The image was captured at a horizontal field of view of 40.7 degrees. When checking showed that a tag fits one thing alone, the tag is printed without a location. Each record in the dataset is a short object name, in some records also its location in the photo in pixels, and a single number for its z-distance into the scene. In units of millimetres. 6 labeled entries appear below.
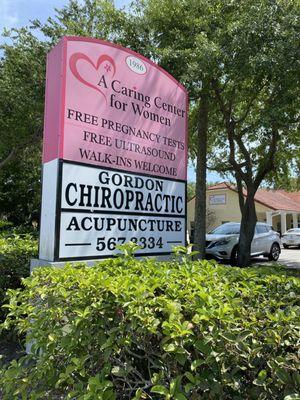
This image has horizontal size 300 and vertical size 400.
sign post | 4051
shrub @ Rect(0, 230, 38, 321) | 4825
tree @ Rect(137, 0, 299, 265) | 8656
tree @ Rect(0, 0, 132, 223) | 14312
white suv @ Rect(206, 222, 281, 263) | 14805
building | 35031
